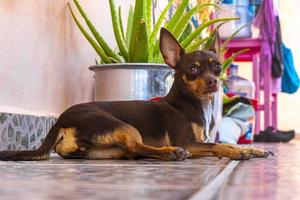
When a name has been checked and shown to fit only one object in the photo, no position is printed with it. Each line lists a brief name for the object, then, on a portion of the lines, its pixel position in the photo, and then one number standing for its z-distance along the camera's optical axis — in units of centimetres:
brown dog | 117
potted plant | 159
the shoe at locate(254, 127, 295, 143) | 367
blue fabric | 467
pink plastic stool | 409
